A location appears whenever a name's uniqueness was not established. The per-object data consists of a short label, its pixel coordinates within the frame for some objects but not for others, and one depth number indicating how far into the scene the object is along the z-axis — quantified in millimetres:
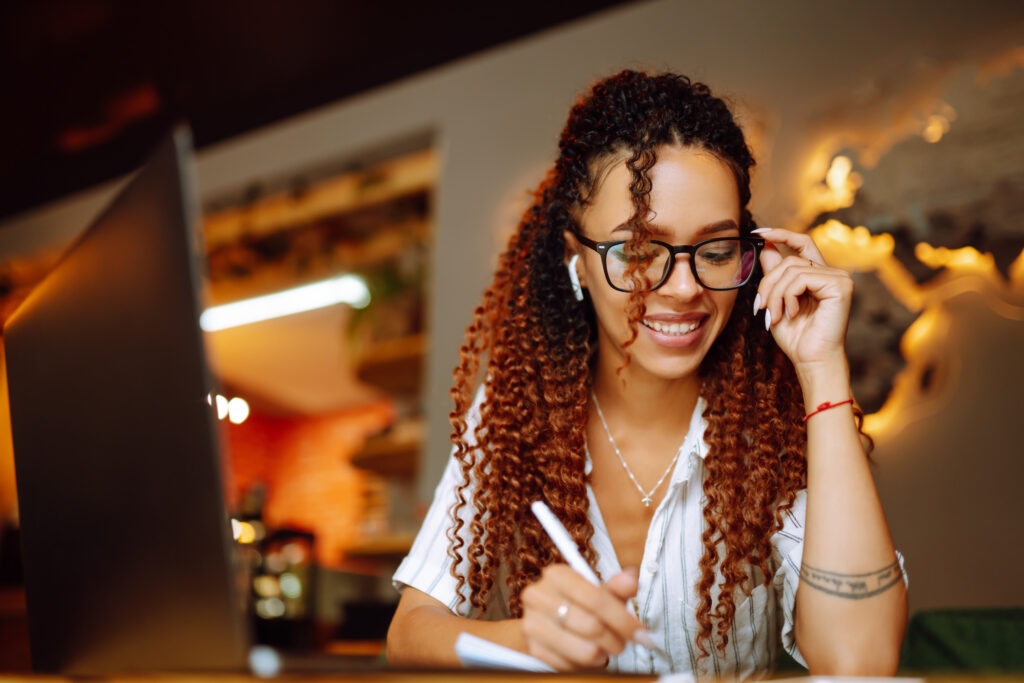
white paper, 592
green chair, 1159
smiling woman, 975
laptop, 483
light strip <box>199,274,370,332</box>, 4242
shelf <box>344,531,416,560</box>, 3055
